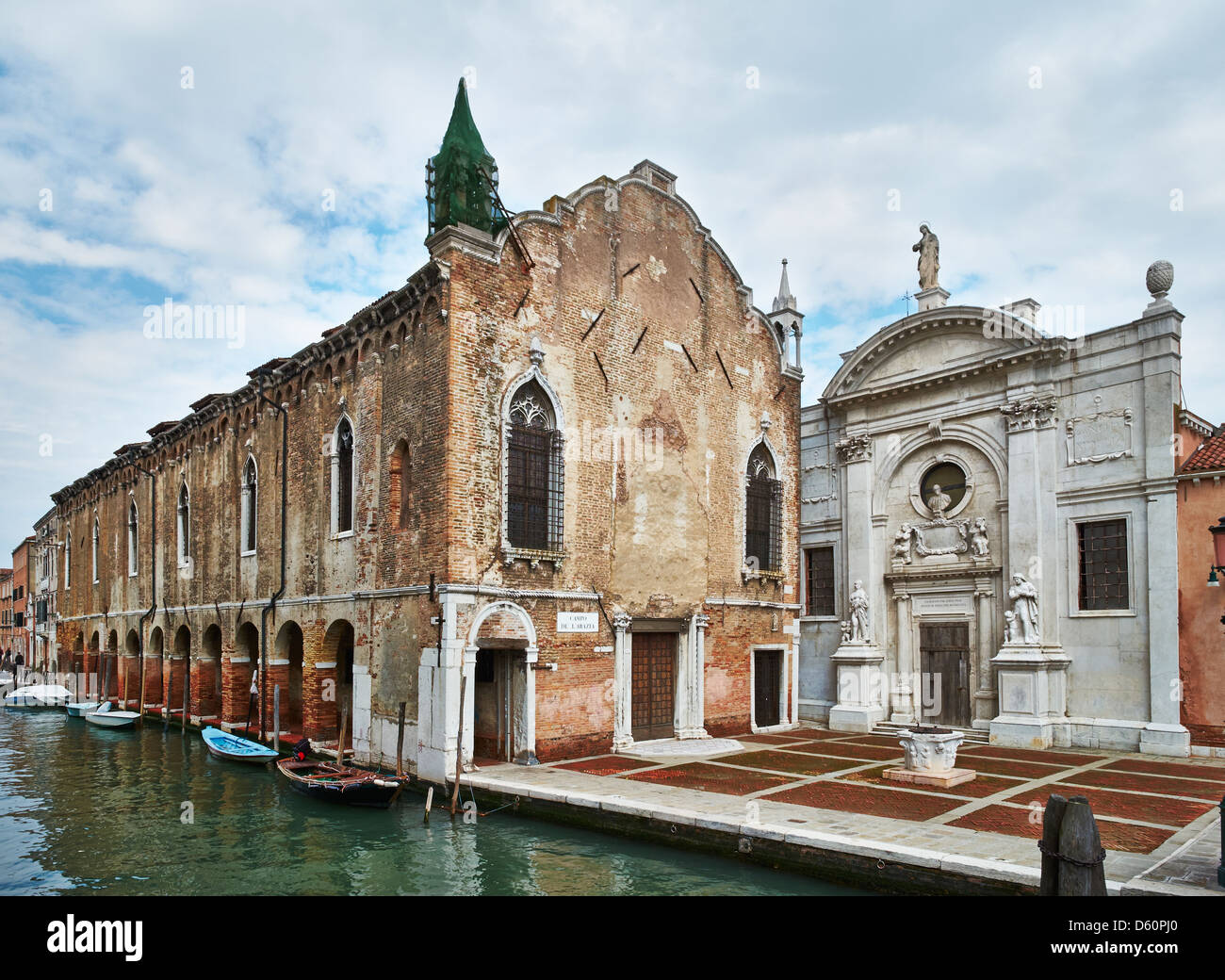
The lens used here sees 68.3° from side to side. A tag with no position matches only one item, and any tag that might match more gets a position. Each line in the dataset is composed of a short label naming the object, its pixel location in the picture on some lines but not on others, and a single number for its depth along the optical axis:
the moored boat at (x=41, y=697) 35.94
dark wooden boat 14.63
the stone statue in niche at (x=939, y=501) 21.00
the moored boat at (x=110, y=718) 27.66
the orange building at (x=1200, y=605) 16.42
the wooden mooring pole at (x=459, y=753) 13.99
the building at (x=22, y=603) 57.22
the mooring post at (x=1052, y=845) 7.30
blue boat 19.41
